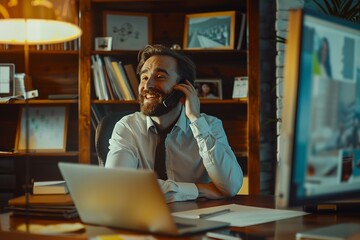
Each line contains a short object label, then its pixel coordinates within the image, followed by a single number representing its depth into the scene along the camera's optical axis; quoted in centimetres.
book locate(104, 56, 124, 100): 361
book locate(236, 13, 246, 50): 362
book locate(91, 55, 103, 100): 362
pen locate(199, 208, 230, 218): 152
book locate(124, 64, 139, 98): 364
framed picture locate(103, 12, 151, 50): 374
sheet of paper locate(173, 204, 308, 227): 146
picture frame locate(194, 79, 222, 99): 368
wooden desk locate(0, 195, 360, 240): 125
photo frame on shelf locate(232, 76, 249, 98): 362
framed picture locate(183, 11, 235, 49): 364
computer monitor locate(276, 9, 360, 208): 102
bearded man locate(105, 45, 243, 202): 224
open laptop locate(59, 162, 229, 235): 118
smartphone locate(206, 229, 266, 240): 123
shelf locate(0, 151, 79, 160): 366
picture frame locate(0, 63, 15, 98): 368
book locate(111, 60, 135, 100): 361
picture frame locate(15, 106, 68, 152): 372
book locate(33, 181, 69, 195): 164
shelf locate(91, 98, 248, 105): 360
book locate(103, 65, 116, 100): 362
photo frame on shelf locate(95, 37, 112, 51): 365
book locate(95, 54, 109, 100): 361
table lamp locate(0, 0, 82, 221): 138
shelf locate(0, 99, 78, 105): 364
